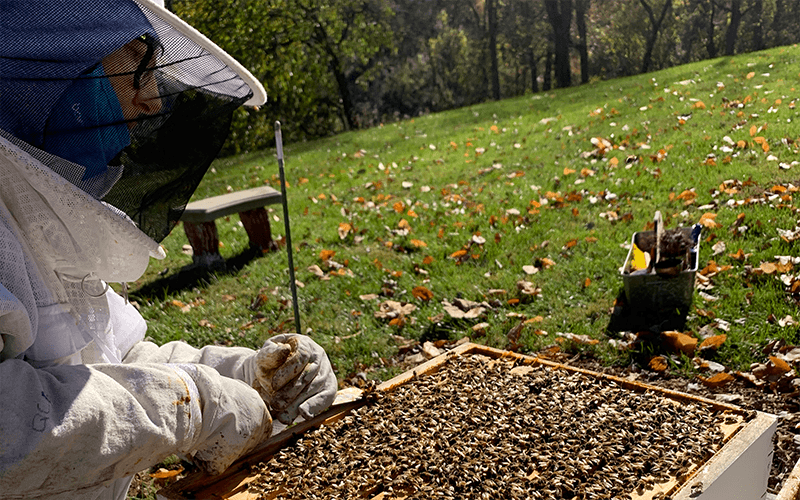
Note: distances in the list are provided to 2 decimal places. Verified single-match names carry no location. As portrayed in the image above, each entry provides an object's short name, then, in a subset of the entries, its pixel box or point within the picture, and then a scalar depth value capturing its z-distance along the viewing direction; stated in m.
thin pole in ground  3.10
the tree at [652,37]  23.62
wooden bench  5.80
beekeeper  1.50
